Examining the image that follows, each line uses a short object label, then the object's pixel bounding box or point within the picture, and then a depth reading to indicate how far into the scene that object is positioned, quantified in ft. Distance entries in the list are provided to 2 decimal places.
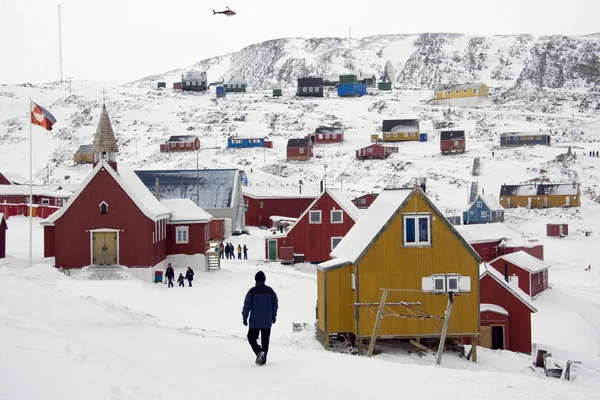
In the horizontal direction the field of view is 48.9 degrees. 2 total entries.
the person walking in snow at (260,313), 38.81
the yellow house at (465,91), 516.73
